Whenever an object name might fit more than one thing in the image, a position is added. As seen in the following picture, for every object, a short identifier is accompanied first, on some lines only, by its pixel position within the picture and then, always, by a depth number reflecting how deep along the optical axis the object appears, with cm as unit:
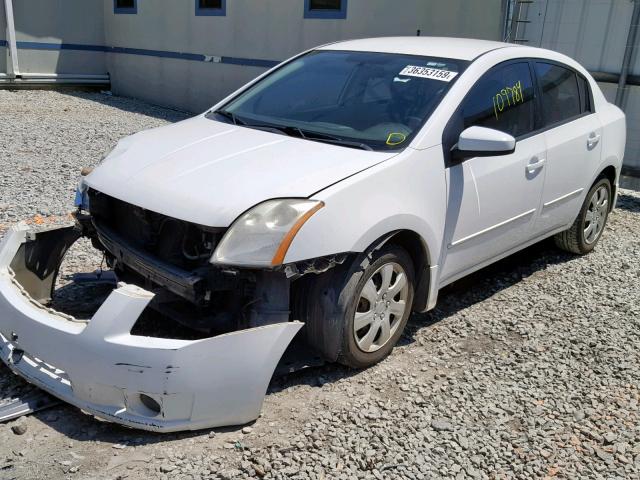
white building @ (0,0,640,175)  798
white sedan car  293
